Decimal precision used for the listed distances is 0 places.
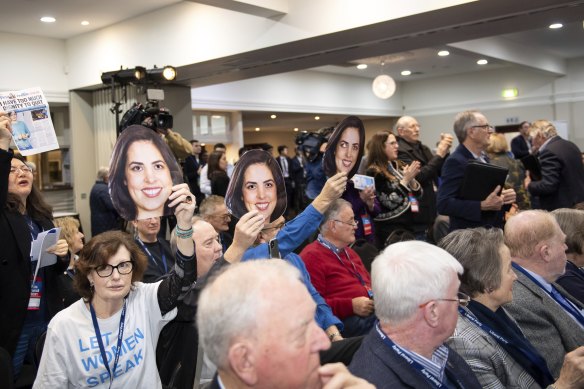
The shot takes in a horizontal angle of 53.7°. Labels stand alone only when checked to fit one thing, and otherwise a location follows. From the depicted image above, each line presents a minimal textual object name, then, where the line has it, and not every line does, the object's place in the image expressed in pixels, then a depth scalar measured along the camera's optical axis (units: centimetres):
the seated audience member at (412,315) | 162
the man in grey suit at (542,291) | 228
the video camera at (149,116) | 357
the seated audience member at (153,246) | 293
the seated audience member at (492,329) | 191
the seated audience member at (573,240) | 286
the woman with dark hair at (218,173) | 677
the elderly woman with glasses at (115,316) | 204
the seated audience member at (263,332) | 114
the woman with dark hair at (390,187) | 416
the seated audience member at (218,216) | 382
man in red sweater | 311
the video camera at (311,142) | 395
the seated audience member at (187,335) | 218
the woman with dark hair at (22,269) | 271
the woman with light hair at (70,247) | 319
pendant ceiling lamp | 1045
